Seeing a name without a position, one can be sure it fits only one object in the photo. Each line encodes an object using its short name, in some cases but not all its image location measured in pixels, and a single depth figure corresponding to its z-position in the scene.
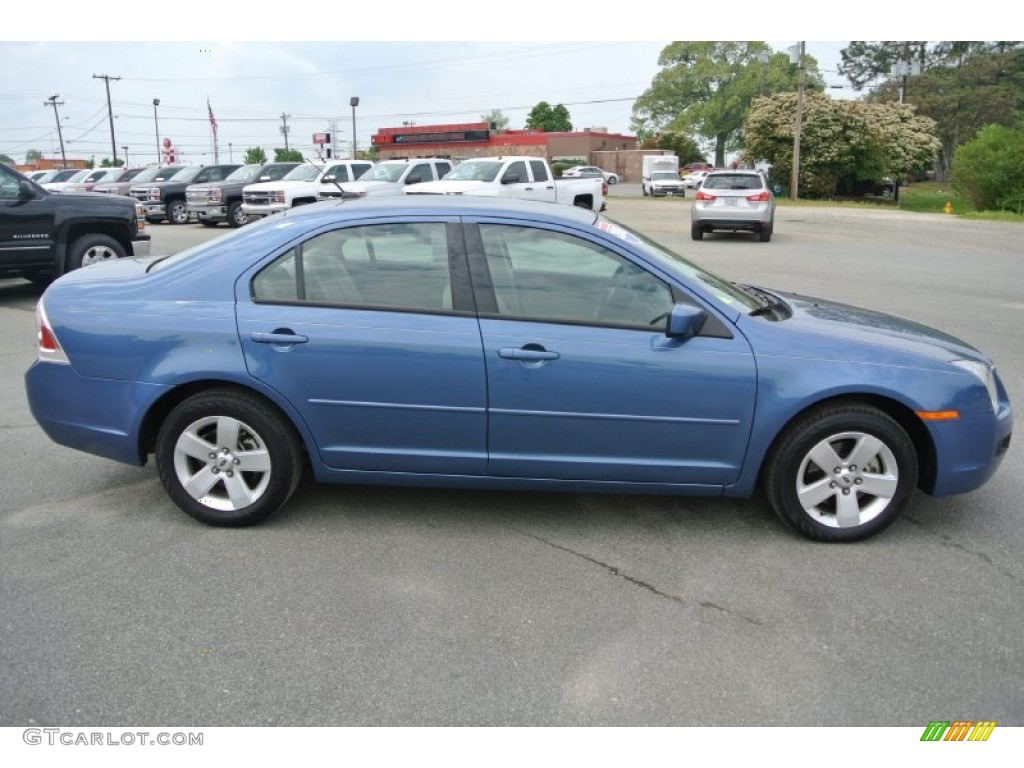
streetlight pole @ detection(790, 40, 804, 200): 38.53
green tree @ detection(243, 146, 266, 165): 95.75
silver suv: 19.59
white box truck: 50.50
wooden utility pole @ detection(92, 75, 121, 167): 74.88
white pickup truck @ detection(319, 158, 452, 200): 20.94
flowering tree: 40.16
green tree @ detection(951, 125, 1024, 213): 28.53
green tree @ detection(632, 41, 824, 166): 89.56
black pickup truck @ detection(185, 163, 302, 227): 23.17
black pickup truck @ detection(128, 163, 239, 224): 25.80
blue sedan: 3.89
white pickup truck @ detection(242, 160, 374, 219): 21.17
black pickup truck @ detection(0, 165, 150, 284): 10.33
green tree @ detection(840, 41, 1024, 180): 64.12
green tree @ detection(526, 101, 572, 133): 116.44
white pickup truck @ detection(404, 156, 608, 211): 18.88
